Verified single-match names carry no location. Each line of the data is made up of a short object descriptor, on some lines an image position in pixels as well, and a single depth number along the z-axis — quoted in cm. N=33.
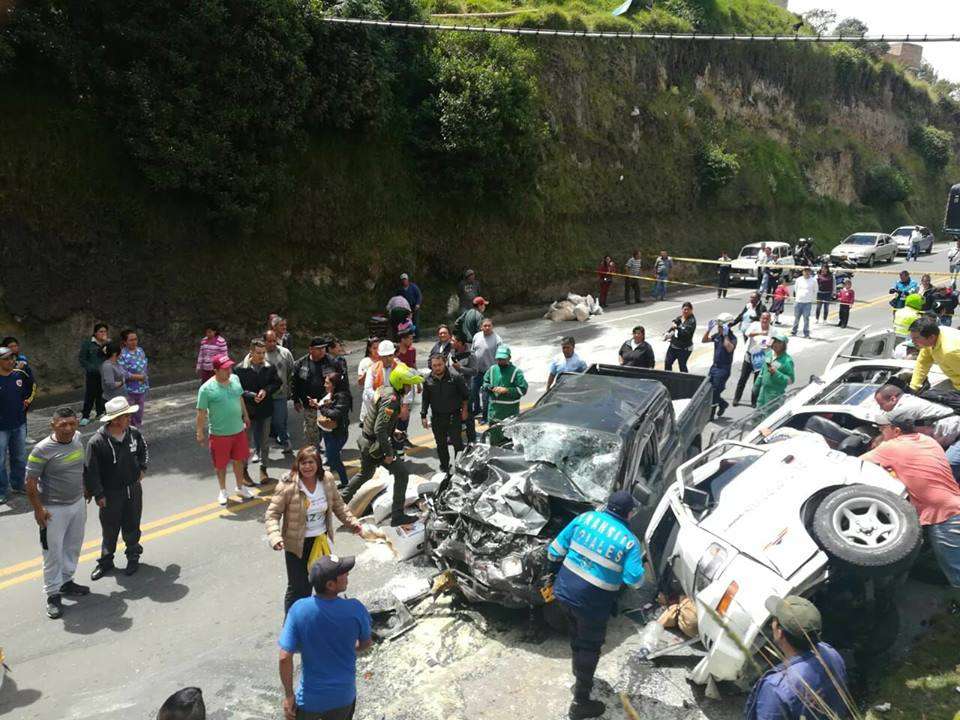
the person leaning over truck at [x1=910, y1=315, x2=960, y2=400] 729
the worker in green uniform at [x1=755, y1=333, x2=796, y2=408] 1034
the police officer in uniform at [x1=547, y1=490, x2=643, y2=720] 488
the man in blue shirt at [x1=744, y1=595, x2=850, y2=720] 372
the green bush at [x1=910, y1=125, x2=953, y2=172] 5006
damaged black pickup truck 584
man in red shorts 811
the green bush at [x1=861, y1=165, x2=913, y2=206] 4359
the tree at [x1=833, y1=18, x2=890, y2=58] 4781
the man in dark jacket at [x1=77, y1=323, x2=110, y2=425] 1064
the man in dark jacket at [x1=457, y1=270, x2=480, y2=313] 1809
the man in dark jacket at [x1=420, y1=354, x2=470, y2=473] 877
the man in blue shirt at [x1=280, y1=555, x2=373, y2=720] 405
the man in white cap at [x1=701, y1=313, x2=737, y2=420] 1123
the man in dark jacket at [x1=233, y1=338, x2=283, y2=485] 900
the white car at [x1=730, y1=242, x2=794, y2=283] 2596
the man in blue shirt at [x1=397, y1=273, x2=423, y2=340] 1648
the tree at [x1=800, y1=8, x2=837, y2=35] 5266
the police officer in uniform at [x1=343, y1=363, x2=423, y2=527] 760
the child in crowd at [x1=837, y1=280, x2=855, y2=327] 1855
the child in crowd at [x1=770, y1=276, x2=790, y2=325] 1981
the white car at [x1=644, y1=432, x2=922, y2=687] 498
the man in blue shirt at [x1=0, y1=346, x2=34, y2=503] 848
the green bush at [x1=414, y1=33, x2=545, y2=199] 1814
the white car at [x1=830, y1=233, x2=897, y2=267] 3095
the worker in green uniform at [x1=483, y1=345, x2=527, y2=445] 925
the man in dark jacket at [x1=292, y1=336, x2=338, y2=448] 914
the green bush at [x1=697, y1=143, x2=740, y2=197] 2944
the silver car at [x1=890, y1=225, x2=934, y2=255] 3547
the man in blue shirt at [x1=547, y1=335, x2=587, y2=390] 988
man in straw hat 664
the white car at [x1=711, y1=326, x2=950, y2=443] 760
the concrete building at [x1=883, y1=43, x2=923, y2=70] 5903
